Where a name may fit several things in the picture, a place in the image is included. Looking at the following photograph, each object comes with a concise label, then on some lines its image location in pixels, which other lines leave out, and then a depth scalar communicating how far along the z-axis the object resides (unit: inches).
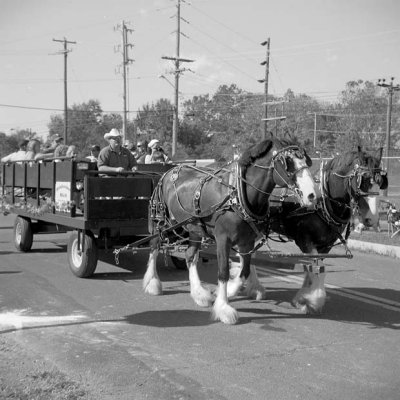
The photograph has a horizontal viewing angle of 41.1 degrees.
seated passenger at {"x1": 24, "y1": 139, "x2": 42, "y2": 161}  411.2
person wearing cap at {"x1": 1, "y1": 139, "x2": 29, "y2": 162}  429.7
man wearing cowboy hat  324.8
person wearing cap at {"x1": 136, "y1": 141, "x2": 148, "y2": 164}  451.8
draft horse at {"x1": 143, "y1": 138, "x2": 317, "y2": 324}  213.3
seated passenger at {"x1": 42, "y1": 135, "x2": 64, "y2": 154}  430.0
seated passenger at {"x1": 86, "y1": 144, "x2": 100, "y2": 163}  463.9
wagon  302.2
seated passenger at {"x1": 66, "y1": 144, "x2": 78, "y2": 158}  398.0
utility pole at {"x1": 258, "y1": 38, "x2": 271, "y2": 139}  1504.7
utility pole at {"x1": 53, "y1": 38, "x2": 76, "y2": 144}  1918.1
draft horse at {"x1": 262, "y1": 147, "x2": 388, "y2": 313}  232.1
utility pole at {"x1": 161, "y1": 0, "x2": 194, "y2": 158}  1414.9
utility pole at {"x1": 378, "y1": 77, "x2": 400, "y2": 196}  1515.1
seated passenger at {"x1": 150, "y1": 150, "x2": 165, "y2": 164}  394.0
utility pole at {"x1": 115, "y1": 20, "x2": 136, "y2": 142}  1743.4
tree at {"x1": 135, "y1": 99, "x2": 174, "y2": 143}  2909.5
